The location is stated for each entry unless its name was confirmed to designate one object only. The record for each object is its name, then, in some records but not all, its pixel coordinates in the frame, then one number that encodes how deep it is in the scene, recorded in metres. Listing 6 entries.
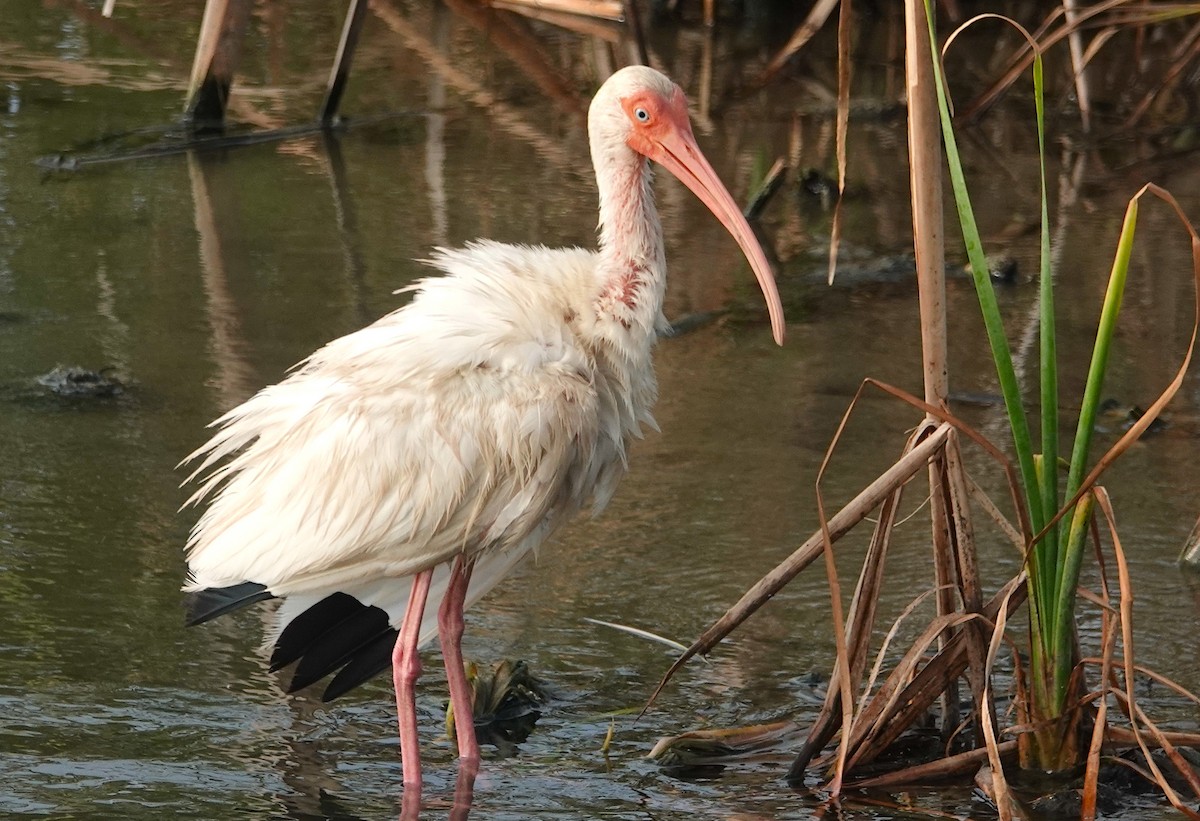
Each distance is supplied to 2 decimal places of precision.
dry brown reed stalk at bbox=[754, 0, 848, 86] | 21.87
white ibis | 8.48
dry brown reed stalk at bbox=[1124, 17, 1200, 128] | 20.05
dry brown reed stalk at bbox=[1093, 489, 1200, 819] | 7.22
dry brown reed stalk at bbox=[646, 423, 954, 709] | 7.75
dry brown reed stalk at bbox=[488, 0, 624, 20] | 25.17
